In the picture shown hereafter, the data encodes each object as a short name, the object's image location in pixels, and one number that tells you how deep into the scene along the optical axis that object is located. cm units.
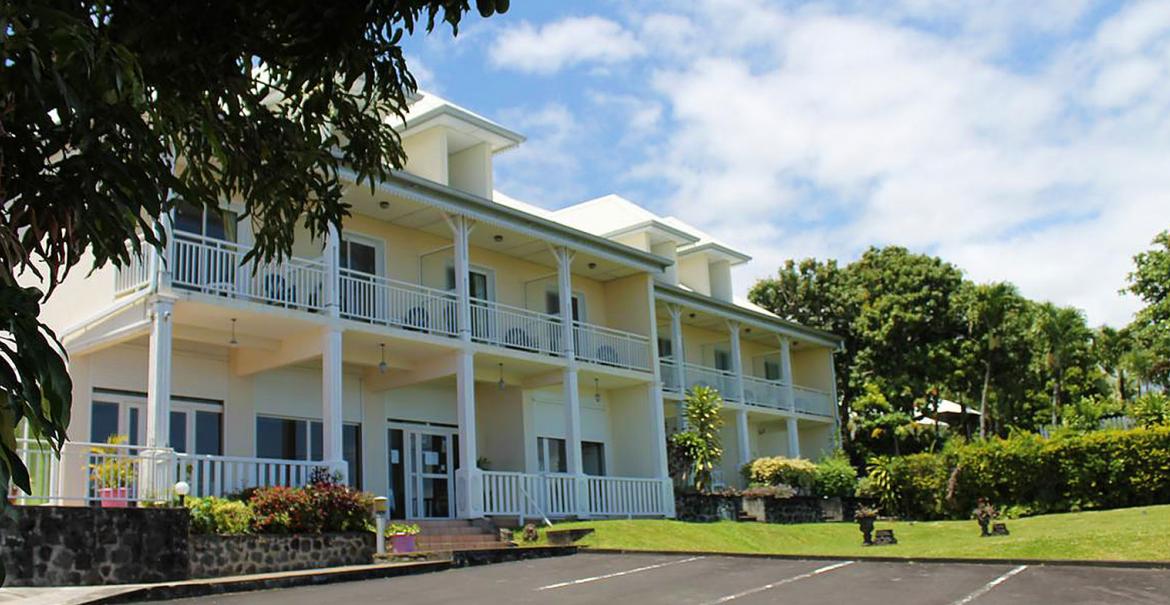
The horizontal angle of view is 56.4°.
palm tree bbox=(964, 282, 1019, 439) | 3597
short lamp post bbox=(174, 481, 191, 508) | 1411
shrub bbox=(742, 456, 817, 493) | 3033
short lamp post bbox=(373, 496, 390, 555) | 1702
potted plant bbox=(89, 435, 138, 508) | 1452
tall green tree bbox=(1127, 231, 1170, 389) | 3562
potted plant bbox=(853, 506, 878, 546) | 1959
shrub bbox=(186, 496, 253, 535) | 1459
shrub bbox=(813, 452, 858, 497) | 3173
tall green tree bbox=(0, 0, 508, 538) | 409
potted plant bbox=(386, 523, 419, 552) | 1728
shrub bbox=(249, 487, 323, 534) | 1541
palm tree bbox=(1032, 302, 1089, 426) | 3716
